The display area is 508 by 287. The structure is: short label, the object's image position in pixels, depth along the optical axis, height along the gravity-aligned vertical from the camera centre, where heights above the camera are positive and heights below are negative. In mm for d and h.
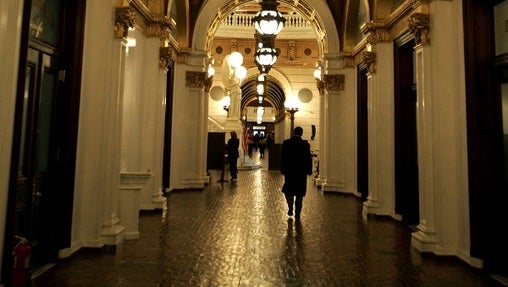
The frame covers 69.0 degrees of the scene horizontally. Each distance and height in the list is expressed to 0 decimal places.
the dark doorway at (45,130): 3537 +336
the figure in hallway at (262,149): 34103 +1401
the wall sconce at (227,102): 18859 +3179
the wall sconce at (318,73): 13505 +3433
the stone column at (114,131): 5180 +427
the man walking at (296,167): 7348 -40
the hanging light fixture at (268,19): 6730 +2659
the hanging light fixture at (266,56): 7891 +2334
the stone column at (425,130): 5242 +551
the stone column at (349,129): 11164 +1133
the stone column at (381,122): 7805 +955
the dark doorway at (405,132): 7336 +708
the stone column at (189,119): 11461 +1373
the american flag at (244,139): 19531 +1319
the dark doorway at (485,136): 4492 +406
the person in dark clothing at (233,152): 13648 +426
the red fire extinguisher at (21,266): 2939 -863
